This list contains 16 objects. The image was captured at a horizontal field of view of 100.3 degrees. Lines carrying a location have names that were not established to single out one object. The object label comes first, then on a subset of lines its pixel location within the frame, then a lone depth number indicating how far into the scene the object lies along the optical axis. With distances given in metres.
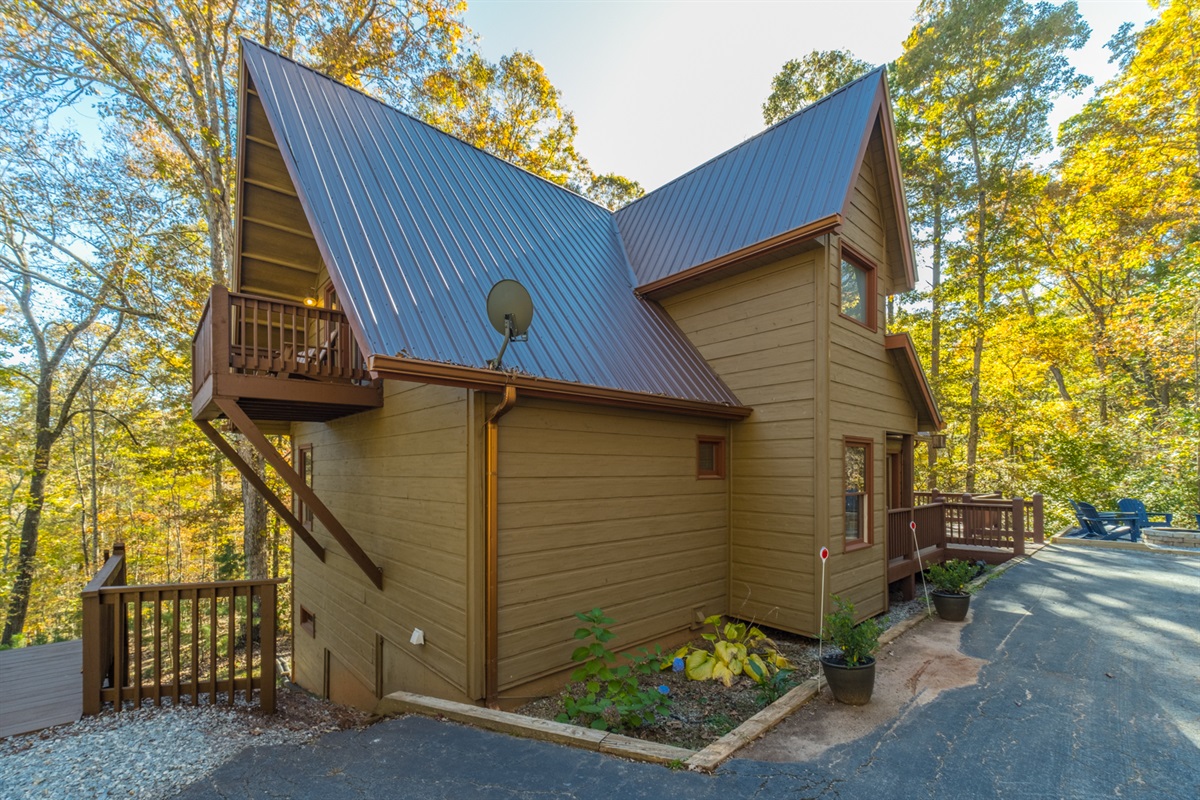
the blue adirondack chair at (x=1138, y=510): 11.92
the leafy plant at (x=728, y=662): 5.17
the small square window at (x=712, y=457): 6.92
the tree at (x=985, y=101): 14.22
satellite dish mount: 4.39
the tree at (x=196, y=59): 10.32
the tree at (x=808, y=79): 16.78
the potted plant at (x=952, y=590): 6.70
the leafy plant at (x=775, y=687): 4.56
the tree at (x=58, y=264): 12.31
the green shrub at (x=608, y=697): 4.02
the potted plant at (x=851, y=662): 4.33
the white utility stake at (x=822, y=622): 4.90
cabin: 4.81
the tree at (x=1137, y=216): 13.38
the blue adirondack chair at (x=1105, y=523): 11.95
